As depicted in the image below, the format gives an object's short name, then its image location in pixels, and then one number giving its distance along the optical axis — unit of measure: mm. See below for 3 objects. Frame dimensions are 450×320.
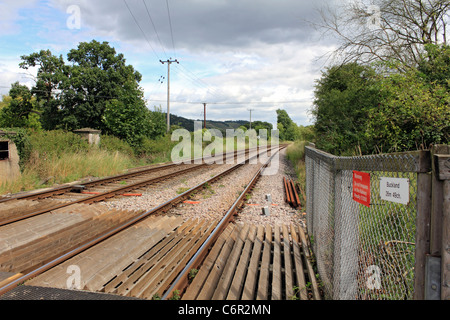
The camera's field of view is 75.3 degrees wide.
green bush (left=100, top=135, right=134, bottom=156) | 16366
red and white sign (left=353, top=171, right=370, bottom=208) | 2096
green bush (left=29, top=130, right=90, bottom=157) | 11695
